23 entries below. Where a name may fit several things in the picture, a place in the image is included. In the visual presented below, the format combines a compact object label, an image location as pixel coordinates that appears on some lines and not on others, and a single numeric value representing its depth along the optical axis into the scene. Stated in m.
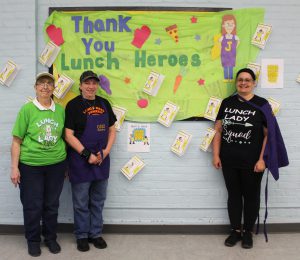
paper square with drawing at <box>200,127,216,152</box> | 3.21
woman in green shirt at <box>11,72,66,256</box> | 2.71
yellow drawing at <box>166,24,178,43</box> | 3.14
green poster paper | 3.14
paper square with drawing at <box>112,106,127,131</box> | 3.20
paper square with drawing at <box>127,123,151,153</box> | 3.24
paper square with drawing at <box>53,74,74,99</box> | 3.16
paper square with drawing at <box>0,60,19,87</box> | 3.16
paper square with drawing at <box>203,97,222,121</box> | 3.19
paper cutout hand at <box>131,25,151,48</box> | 3.15
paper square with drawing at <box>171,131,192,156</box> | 3.22
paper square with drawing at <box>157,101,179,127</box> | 3.20
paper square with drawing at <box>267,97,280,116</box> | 3.19
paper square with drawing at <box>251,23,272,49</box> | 3.12
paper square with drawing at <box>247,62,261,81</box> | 3.15
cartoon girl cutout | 3.13
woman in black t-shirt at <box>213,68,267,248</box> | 2.93
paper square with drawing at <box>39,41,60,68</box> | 3.15
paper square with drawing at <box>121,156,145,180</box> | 3.25
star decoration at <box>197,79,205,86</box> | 3.19
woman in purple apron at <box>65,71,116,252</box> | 2.83
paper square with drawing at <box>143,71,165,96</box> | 3.18
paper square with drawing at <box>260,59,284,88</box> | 3.17
